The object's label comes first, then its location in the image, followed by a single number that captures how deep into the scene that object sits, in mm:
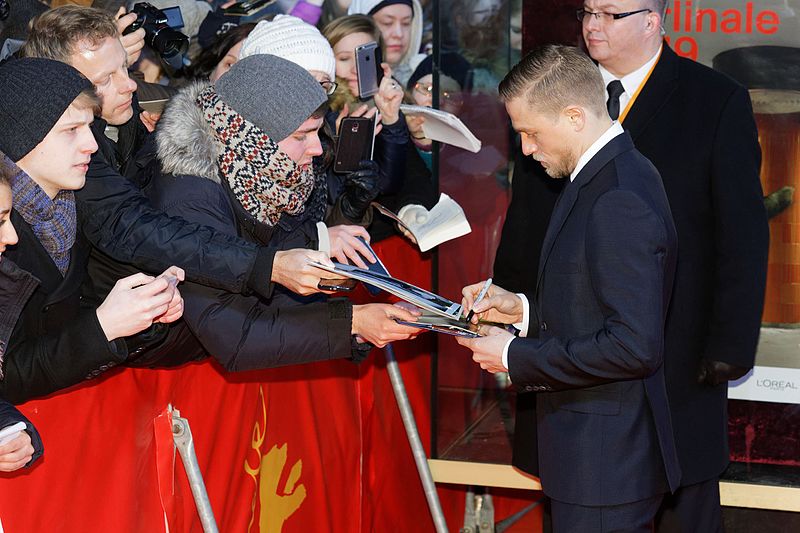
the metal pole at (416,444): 4309
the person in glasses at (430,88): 4445
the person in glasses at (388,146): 4488
